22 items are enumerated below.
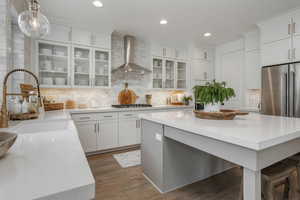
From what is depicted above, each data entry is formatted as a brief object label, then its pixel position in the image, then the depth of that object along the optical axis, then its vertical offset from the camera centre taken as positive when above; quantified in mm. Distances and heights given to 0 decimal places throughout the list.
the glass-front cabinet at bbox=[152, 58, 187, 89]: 4070 +730
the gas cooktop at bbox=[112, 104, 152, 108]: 3396 -138
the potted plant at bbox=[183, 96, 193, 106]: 4277 +8
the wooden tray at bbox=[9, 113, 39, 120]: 1579 -173
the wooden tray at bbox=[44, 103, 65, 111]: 2616 -110
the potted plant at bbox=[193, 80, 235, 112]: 1562 +51
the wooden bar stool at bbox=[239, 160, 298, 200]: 1159 -615
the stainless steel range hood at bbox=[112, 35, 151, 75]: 3614 +1059
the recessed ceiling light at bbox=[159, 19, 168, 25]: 2895 +1533
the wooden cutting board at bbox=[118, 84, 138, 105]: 3652 +70
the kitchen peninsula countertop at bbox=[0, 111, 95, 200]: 412 -247
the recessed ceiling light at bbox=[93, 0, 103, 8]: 2274 +1489
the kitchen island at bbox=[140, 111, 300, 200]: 911 -357
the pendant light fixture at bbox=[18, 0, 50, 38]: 1453 +776
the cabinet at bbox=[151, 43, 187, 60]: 3957 +1311
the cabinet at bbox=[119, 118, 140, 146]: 3184 -687
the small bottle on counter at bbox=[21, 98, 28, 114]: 1695 -80
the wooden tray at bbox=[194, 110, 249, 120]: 1501 -155
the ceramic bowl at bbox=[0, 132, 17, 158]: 608 -184
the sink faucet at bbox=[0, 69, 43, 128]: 1203 -130
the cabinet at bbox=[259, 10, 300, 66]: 2617 +1131
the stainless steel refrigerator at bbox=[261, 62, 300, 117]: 2512 +177
